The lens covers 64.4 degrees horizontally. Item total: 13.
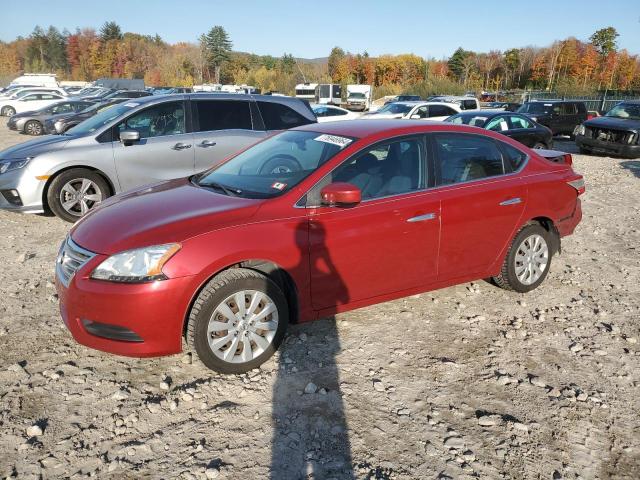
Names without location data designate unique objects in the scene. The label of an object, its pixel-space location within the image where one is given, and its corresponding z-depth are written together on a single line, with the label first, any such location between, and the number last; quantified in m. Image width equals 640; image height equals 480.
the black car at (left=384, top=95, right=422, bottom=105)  40.02
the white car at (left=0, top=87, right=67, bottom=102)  27.17
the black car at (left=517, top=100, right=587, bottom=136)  19.00
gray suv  6.66
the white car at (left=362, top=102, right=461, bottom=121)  17.64
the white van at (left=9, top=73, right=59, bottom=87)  43.90
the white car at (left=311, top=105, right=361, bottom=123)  19.06
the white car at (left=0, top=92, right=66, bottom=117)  25.95
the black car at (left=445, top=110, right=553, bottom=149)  12.68
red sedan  3.14
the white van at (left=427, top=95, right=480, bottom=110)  21.38
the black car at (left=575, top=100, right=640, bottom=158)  14.34
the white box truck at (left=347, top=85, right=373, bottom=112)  44.31
